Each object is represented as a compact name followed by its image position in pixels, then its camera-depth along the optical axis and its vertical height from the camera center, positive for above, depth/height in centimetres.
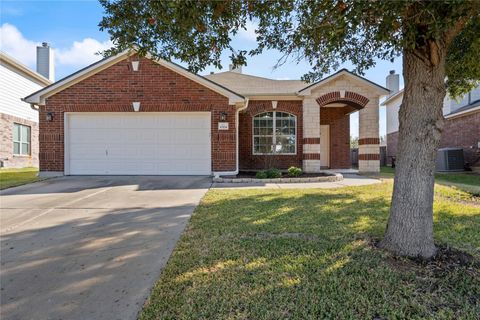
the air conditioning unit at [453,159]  1471 -13
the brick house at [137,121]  1049 +141
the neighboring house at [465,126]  1455 +177
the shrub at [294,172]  1034 -54
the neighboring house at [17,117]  1491 +242
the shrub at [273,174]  990 -59
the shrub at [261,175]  984 -62
